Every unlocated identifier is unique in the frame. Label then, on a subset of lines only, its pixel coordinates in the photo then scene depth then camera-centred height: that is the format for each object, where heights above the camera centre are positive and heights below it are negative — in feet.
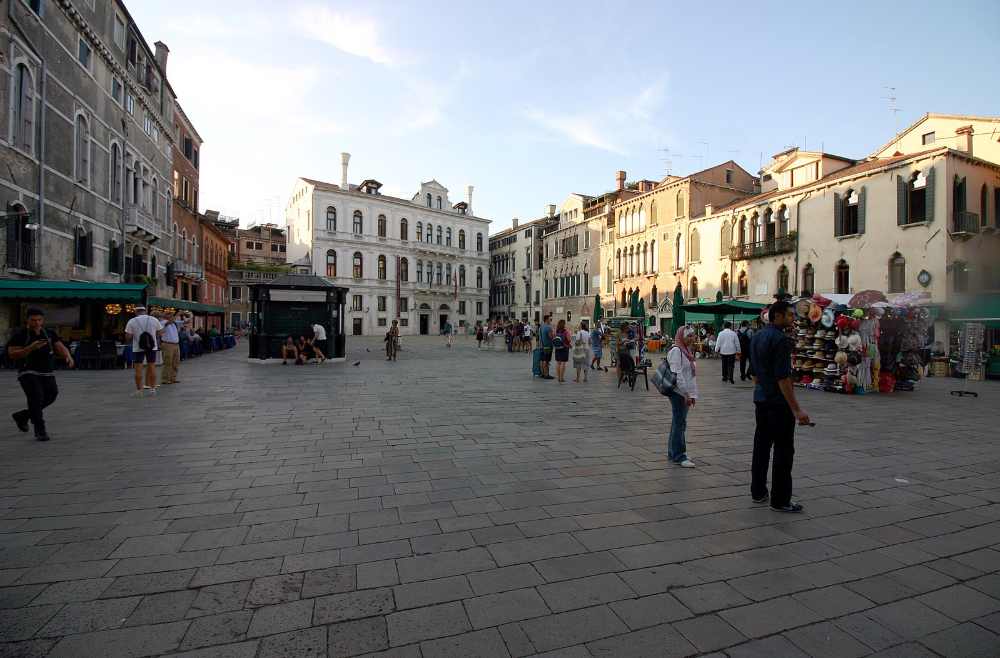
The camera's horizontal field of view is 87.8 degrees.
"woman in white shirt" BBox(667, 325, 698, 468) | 18.80 -2.37
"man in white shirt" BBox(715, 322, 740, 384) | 46.34 -1.62
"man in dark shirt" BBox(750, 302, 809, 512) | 14.17 -2.14
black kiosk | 59.98 +2.07
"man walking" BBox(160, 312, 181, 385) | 40.24 -1.77
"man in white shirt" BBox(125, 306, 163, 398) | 33.35 -1.02
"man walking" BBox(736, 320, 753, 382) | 47.57 -1.65
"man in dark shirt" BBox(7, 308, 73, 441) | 21.15 -1.83
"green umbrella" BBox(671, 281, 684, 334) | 62.89 +2.44
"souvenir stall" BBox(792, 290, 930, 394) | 41.14 -0.88
